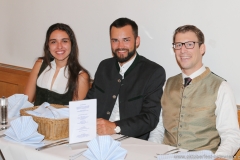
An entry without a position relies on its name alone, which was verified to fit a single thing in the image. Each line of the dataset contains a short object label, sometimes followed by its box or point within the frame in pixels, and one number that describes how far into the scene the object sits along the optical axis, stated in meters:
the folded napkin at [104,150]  1.76
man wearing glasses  2.29
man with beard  2.60
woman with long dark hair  3.05
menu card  1.93
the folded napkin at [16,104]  2.49
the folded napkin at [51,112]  2.21
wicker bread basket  2.09
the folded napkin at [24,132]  2.03
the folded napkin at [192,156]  1.77
